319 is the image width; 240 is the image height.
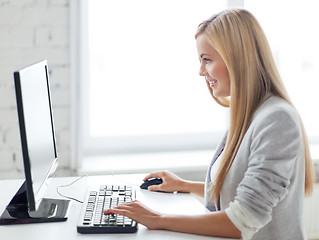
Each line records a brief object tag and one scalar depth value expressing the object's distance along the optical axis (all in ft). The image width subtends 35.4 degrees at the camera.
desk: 4.32
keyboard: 4.35
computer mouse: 5.81
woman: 4.23
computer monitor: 3.96
